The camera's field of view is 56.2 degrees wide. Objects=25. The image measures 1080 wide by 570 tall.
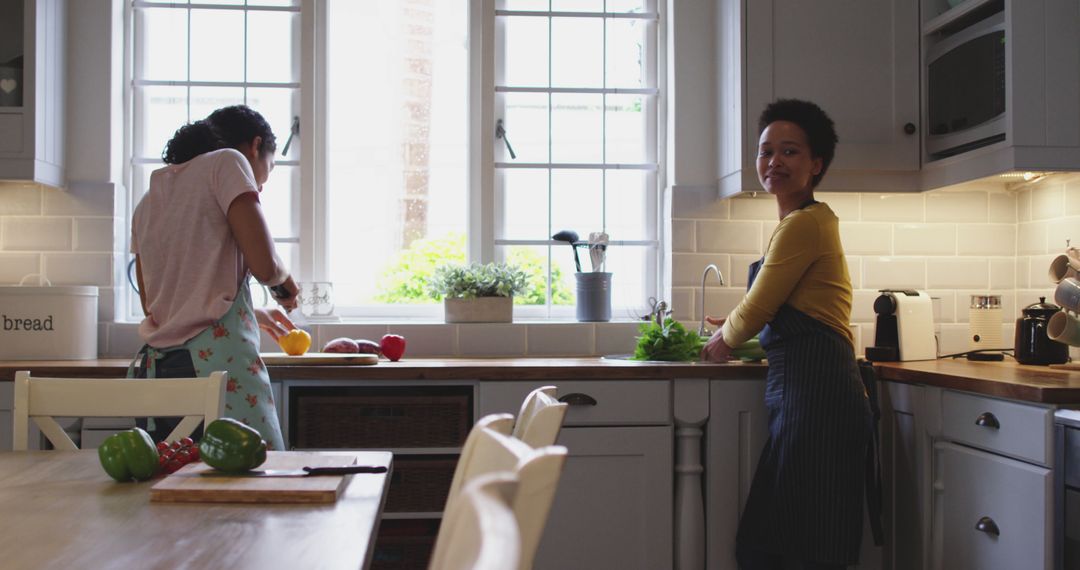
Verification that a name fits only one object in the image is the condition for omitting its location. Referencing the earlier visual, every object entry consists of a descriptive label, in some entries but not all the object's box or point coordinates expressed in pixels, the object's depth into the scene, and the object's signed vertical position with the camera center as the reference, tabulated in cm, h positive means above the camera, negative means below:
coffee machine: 322 -13
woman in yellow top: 263 -27
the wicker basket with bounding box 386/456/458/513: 302 -59
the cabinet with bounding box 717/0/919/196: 338 +71
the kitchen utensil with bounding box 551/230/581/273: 365 +18
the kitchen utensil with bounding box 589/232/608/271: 364 +15
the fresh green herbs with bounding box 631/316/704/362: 320 -18
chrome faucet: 348 -4
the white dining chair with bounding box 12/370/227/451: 203 -23
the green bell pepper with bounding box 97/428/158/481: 158 -27
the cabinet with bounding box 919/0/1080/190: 286 +58
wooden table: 111 -30
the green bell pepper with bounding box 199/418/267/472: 153 -24
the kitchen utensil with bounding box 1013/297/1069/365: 298 -15
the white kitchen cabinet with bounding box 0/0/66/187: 327 +63
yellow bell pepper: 312 -18
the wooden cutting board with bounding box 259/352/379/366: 300 -22
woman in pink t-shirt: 238 +3
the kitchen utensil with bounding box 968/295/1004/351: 340 -11
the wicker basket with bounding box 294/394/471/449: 303 -41
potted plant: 361 -2
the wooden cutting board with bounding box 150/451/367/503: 143 -29
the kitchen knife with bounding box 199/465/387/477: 155 -29
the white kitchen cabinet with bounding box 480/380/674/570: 305 -57
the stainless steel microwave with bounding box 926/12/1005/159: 298 +61
